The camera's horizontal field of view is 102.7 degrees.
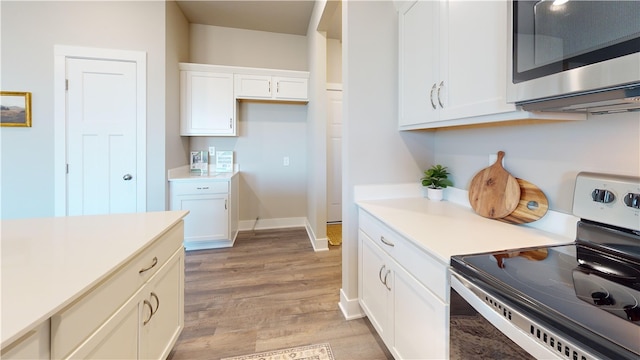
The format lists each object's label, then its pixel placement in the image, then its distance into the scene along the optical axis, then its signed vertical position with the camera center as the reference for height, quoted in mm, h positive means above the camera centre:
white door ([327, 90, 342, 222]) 4035 +476
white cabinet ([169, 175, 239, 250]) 2932 -385
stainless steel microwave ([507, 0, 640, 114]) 649 +356
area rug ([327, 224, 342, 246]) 3338 -845
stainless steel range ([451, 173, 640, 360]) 510 -294
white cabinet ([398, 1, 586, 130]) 1040 +553
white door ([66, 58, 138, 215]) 2605 +400
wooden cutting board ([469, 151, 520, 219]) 1275 -87
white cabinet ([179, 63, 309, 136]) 3242 +1105
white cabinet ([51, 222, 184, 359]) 694 -473
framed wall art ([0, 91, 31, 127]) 2508 +654
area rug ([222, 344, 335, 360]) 1465 -1043
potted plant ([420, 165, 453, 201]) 1762 -46
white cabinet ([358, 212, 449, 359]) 960 -560
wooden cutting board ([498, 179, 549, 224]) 1168 -142
